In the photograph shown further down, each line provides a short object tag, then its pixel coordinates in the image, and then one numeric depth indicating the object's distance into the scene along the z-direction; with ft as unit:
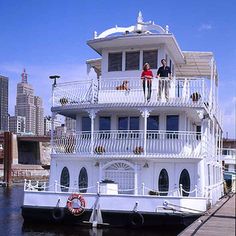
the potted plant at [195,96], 65.57
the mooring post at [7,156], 174.60
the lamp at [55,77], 69.25
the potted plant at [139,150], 64.08
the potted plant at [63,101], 69.73
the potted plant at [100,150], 65.51
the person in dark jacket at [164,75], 67.36
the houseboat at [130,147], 60.08
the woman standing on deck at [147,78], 65.72
